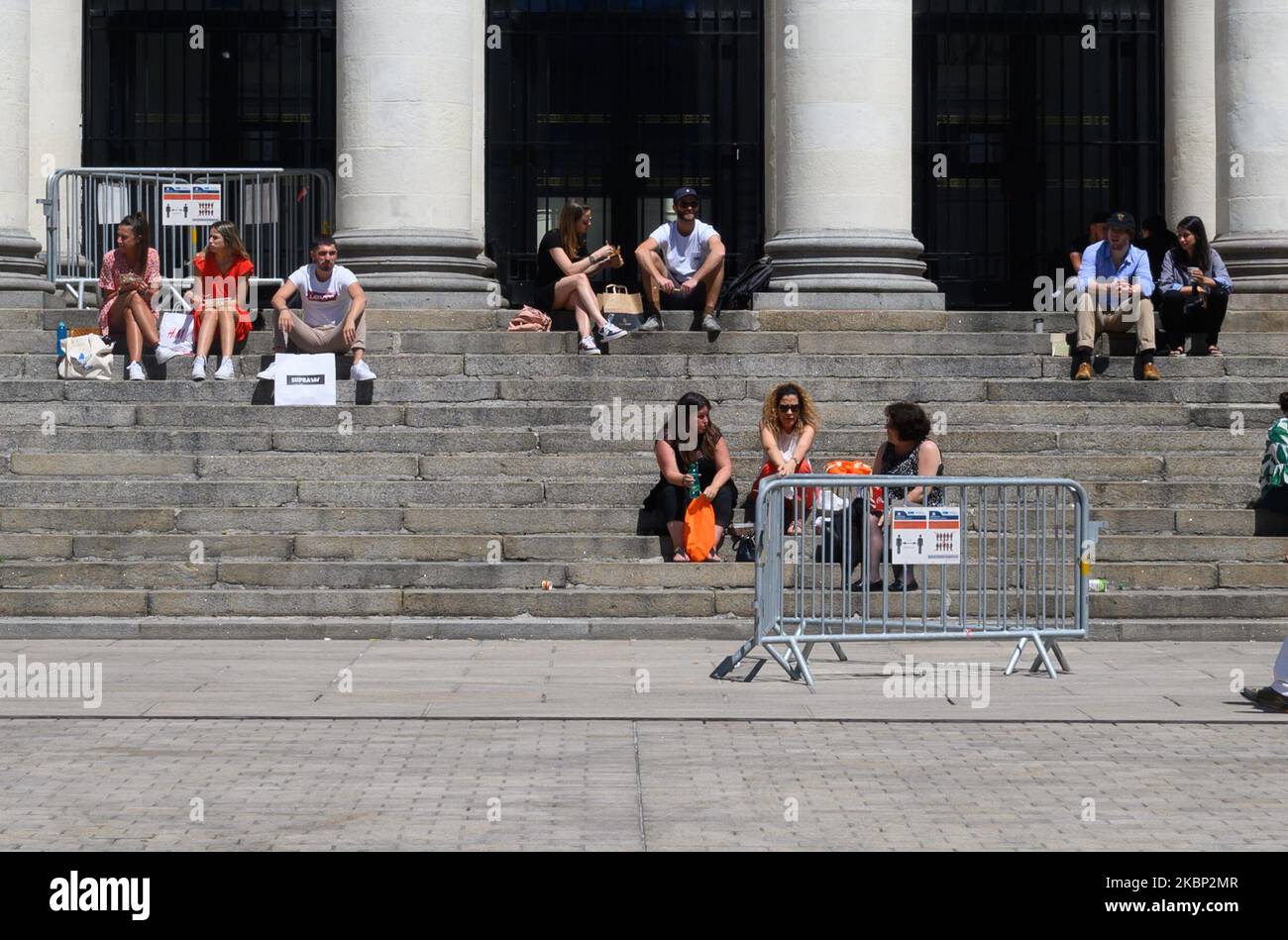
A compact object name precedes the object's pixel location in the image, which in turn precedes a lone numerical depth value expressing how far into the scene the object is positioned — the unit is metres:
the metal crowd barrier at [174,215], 22.66
